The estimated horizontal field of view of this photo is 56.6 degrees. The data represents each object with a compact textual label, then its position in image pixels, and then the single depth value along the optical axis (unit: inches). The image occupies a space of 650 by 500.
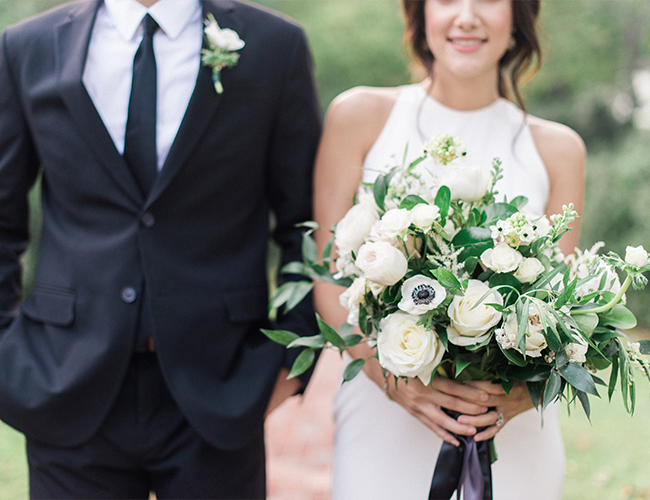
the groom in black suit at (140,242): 82.9
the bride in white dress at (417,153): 91.8
